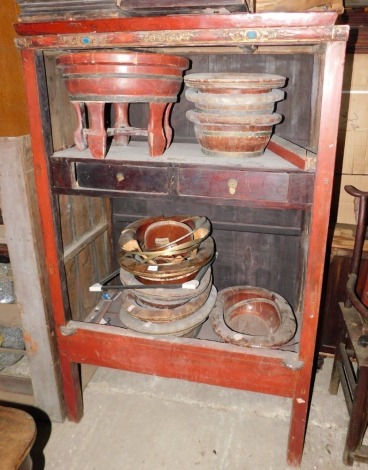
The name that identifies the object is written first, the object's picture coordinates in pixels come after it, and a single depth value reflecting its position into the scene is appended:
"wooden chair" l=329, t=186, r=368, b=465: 1.62
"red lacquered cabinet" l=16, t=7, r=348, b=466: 1.21
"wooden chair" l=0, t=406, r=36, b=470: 1.06
